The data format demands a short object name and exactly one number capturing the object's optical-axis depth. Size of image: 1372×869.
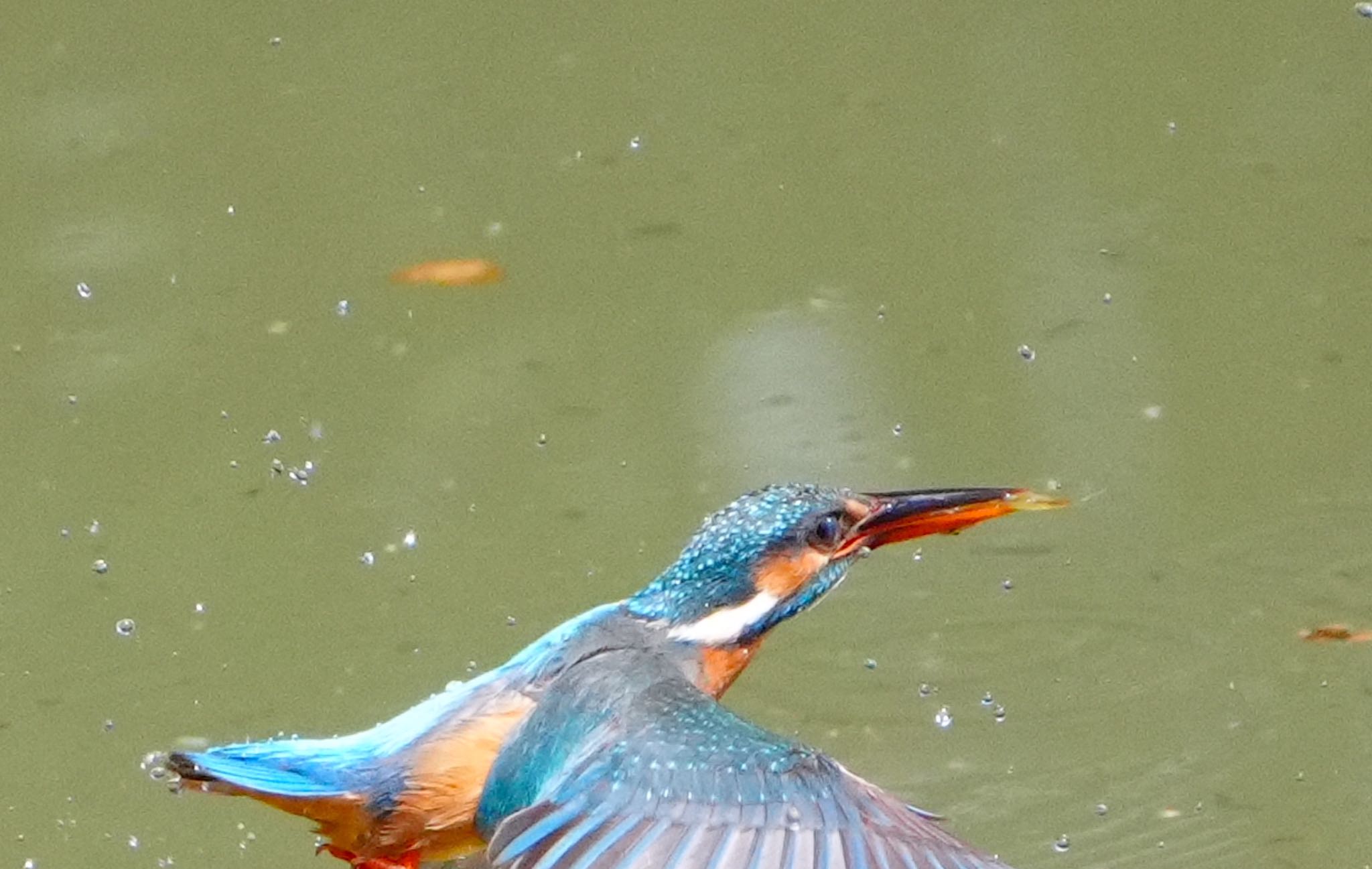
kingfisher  6.16
